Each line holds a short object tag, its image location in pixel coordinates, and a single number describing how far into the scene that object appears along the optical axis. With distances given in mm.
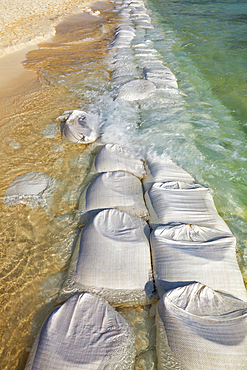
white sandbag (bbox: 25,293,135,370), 1070
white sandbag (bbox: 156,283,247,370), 1061
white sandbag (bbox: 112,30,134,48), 6350
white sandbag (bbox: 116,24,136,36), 7258
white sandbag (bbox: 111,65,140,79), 4609
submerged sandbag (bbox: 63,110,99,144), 2926
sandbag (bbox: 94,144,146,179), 2330
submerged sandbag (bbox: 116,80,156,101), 3691
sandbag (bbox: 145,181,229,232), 1778
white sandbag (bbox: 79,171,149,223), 1917
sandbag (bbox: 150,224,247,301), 1393
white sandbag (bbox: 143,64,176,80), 4316
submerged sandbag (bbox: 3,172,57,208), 2180
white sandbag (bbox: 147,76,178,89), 4012
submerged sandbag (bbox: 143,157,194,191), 2211
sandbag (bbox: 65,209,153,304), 1424
